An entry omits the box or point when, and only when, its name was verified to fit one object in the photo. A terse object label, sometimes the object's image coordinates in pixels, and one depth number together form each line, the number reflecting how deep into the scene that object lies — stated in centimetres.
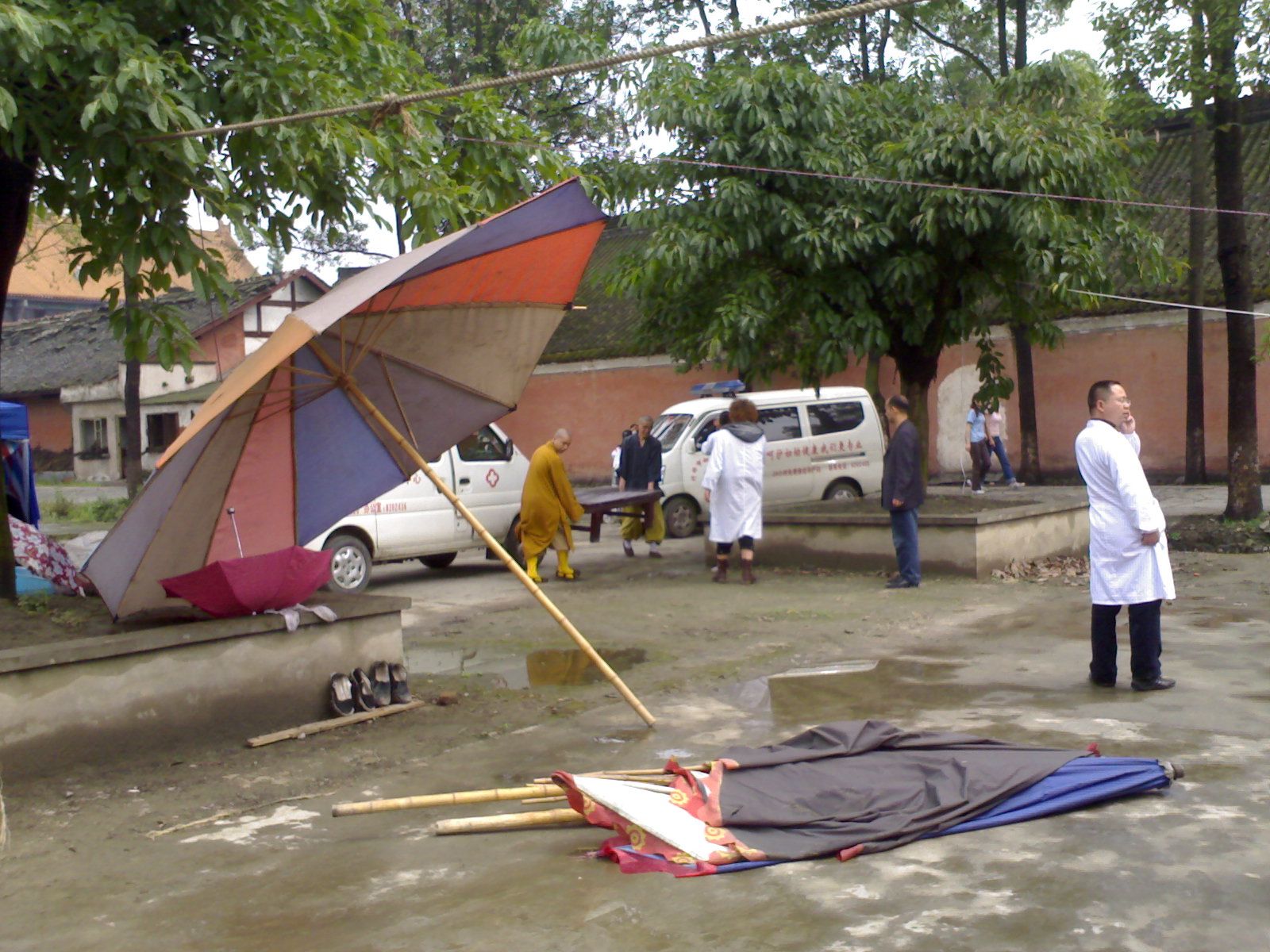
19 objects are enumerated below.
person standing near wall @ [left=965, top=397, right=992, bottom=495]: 2102
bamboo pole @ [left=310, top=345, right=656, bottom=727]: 673
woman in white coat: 1257
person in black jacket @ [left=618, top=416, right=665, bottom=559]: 1633
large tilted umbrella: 645
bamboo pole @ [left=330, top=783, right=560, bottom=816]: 536
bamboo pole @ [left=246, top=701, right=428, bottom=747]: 667
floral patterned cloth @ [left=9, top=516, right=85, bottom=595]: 783
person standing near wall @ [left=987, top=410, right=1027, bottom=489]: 2144
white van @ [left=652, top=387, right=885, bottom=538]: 1741
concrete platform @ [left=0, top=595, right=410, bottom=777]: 596
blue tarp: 977
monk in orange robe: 1323
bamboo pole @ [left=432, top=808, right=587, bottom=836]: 507
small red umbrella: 663
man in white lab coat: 703
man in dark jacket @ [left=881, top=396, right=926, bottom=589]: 1135
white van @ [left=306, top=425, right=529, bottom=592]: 1262
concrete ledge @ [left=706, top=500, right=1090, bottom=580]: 1196
